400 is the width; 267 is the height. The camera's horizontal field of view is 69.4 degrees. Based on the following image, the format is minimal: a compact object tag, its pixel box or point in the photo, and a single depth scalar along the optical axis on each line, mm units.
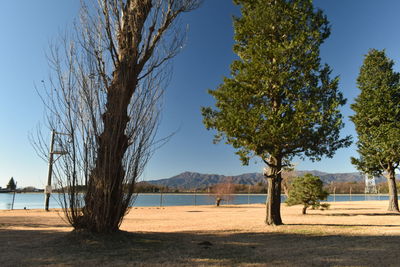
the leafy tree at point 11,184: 80406
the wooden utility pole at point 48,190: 18827
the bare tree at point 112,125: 6141
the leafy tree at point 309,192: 15805
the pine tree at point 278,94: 9516
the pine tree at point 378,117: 17219
